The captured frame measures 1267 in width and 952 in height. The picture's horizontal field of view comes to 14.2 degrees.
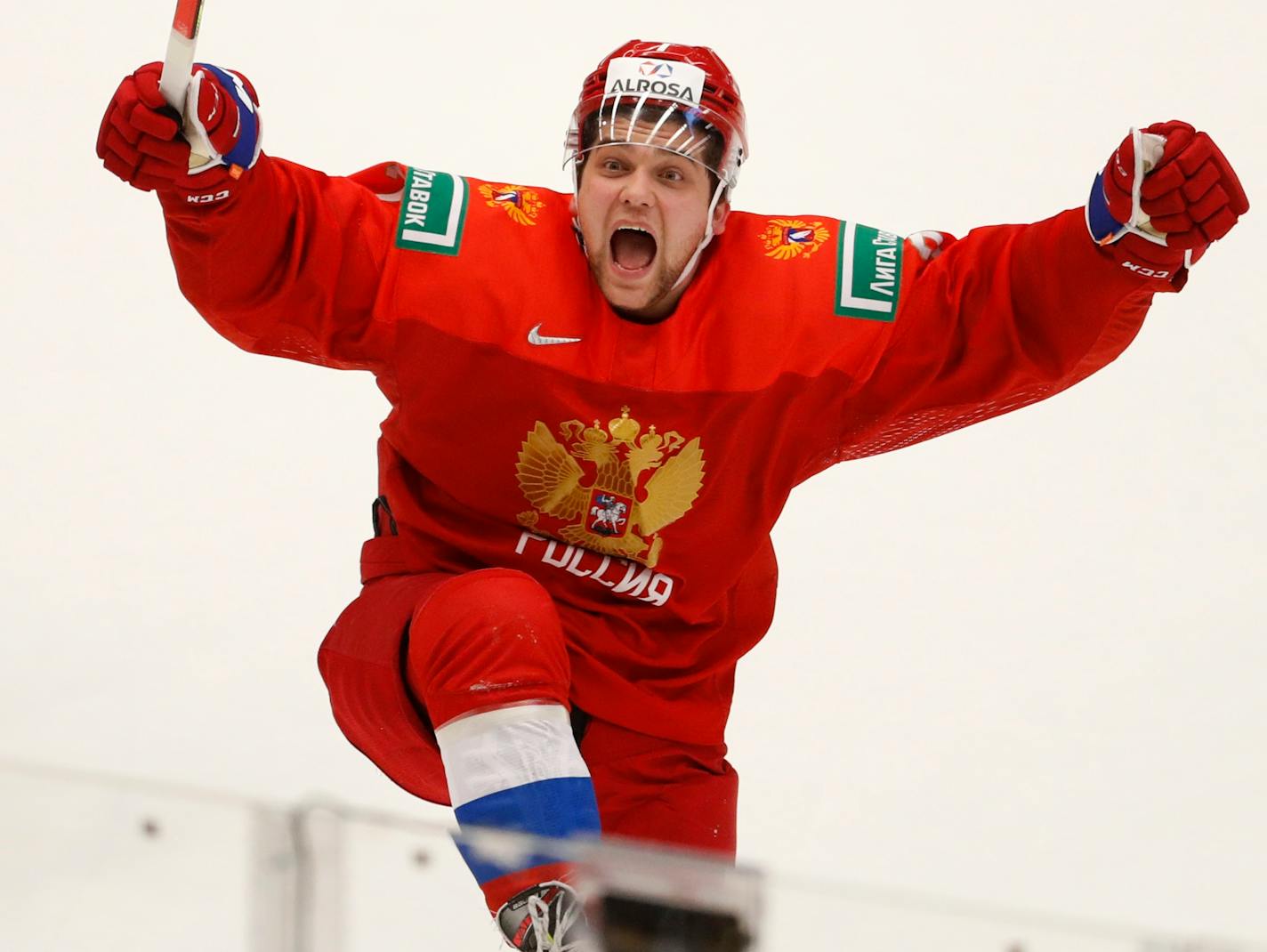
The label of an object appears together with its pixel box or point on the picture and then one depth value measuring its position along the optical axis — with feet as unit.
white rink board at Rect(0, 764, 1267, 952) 17.70
